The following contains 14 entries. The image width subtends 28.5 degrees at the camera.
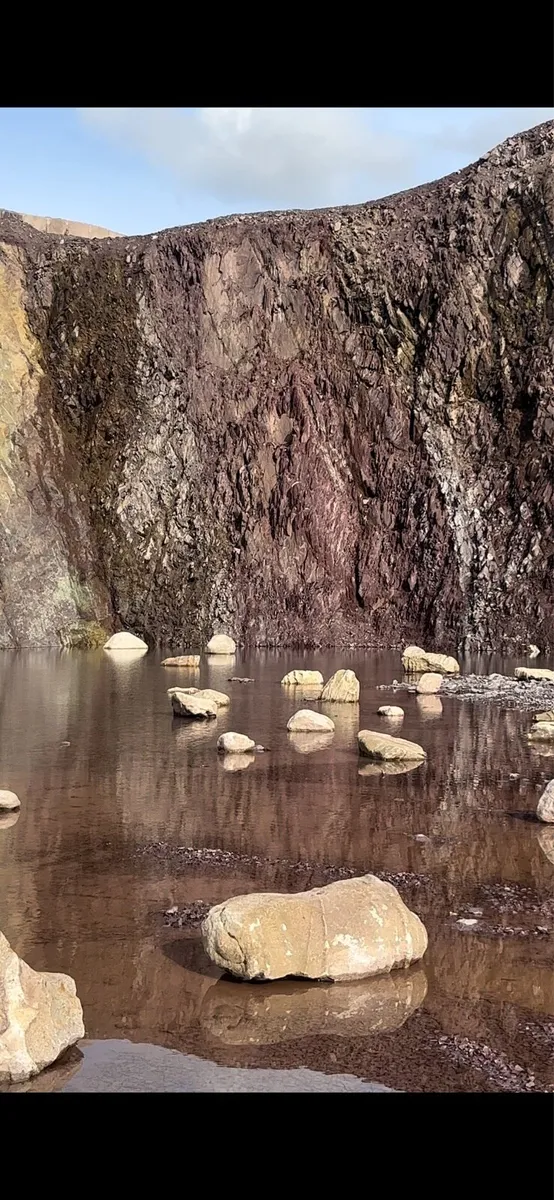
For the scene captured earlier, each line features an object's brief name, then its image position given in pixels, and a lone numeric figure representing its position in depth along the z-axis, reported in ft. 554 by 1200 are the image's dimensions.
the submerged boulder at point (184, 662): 125.90
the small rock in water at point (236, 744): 63.93
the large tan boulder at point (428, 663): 119.96
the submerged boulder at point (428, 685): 98.32
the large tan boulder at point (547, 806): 45.85
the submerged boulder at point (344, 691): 89.20
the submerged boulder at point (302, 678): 104.12
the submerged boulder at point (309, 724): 72.84
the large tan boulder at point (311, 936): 28.37
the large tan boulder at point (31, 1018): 22.49
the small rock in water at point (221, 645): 152.56
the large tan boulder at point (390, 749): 62.23
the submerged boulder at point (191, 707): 79.00
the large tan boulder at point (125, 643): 157.58
